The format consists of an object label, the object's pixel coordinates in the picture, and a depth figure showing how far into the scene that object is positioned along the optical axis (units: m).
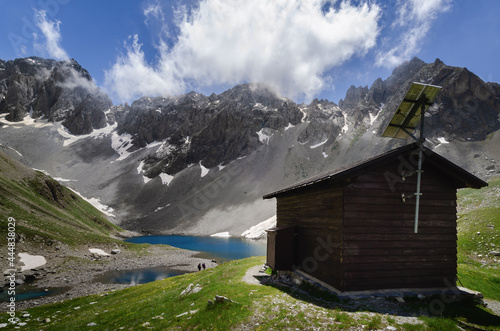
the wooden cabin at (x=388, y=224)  13.42
